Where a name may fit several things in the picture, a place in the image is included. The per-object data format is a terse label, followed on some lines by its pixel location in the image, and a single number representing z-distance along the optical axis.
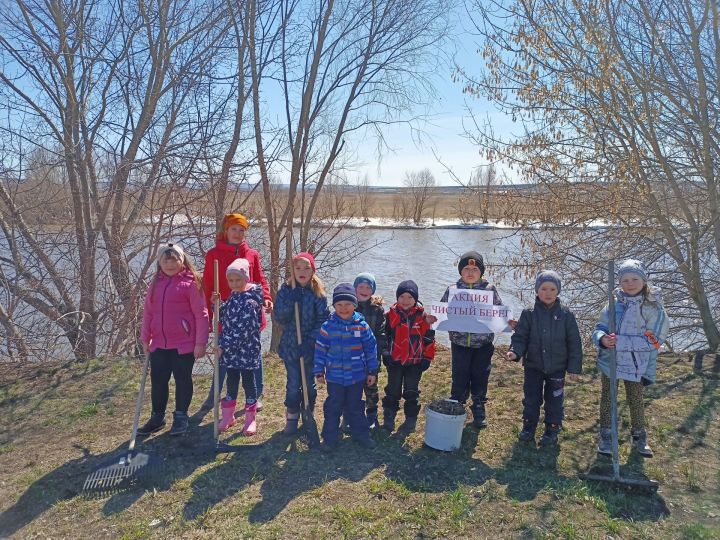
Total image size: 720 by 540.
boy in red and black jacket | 4.69
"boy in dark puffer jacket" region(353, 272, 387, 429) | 4.81
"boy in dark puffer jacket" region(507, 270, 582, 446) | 4.39
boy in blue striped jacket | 4.36
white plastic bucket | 4.29
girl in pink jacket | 4.55
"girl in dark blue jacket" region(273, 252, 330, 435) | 4.62
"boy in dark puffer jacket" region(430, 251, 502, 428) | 4.79
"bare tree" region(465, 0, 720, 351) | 6.42
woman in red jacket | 4.96
